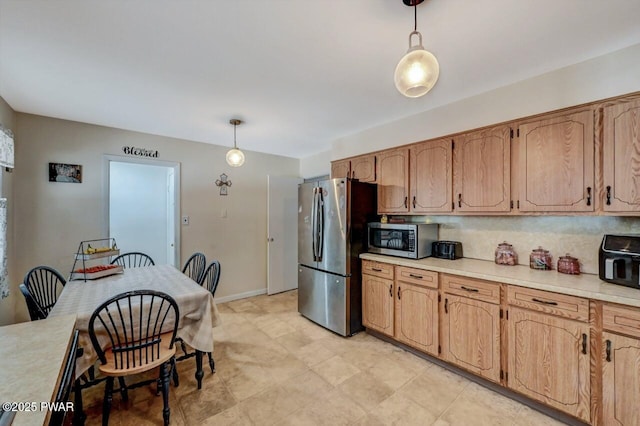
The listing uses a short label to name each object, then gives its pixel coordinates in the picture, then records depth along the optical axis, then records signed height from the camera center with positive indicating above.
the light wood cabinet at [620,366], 1.49 -0.88
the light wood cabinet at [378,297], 2.76 -0.91
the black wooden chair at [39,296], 1.76 -0.69
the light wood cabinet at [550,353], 1.66 -0.94
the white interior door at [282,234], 4.51 -0.35
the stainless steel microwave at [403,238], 2.66 -0.26
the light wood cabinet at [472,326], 2.03 -0.91
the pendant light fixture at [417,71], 1.21 +0.67
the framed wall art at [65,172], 2.93 +0.46
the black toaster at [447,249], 2.66 -0.37
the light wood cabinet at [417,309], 2.39 -0.91
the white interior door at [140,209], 4.60 +0.08
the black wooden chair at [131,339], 1.63 -0.85
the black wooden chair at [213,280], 2.31 -0.63
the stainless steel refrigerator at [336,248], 2.96 -0.41
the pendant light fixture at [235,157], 2.95 +0.63
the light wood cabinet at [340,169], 3.62 +0.64
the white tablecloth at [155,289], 1.66 -0.63
